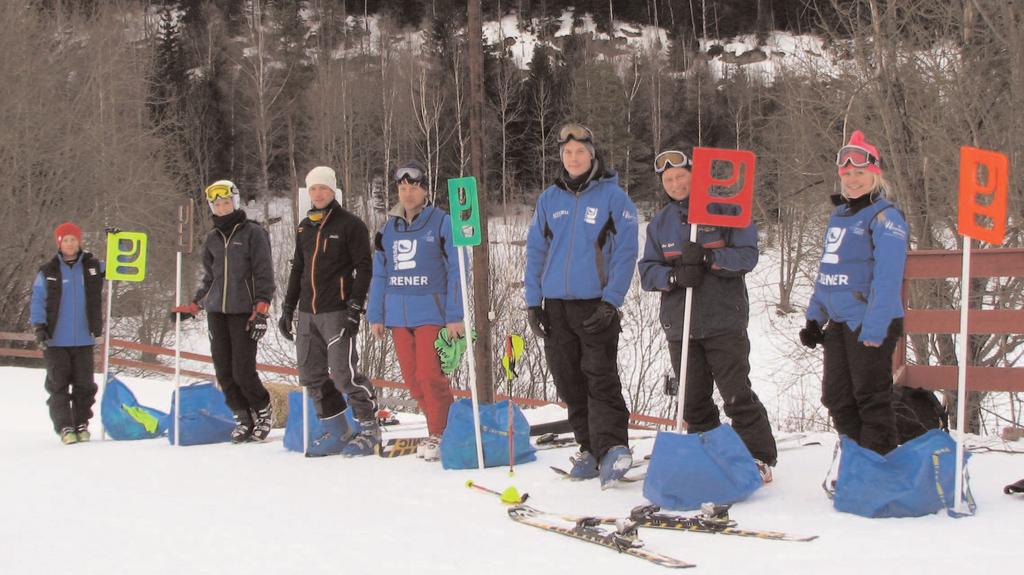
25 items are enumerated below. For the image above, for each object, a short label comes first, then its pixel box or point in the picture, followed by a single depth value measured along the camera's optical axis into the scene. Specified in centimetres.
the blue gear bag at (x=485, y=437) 536
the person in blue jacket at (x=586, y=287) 469
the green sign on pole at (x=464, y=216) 525
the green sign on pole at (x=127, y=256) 745
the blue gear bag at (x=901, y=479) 381
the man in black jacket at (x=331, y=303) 585
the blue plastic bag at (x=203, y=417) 689
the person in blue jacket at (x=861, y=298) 407
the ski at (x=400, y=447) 591
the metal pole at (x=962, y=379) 380
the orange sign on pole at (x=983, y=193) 392
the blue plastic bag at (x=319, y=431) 609
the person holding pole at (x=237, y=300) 651
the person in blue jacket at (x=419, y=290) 562
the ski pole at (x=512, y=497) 432
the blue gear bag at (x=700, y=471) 411
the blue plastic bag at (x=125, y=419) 732
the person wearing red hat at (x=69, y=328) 746
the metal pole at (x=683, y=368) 435
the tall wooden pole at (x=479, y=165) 956
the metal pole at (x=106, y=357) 742
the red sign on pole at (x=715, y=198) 439
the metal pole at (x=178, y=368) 678
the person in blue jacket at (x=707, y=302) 450
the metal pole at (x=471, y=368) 515
